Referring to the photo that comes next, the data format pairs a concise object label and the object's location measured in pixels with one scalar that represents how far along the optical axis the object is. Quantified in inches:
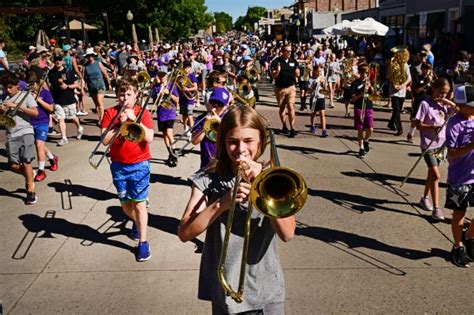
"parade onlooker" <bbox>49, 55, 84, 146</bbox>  384.8
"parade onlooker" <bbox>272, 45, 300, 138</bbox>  398.6
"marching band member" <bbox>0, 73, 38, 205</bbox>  244.7
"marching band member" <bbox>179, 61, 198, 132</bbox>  355.6
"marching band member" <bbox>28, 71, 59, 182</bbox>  283.7
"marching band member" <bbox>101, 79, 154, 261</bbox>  181.2
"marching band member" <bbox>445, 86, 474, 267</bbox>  168.4
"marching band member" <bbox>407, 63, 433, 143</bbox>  370.6
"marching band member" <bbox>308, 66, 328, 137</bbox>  391.2
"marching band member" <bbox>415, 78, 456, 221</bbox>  214.2
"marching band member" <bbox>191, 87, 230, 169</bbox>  195.3
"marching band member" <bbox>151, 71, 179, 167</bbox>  314.0
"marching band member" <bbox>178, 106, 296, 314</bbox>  88.9
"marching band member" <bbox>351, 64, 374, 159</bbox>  327.9
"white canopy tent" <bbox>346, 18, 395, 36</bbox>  740.0
